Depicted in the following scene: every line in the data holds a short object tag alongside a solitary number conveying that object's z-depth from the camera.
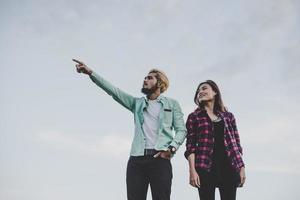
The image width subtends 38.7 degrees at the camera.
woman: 5.77
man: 6.09
